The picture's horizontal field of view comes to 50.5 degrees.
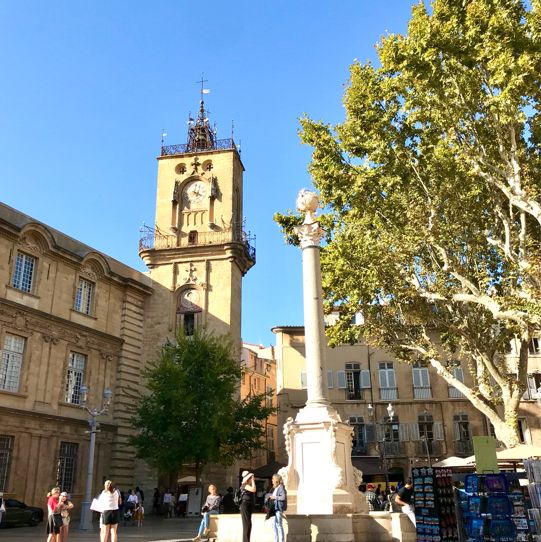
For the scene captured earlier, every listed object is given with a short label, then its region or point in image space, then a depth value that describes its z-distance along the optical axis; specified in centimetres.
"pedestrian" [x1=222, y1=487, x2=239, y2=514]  1825
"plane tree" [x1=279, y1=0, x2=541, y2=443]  1445
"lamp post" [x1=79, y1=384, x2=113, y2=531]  1877
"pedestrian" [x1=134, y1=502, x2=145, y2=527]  2191
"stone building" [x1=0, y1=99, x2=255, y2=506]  2258
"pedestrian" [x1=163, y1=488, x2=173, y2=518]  2505
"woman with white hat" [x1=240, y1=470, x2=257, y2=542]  1029
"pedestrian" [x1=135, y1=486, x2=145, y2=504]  2356
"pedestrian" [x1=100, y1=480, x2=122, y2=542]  1142
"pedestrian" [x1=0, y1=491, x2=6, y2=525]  1646
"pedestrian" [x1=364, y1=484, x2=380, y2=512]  2077
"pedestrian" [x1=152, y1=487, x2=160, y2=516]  2702
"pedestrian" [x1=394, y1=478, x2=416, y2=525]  1314
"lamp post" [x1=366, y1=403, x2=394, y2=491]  2797
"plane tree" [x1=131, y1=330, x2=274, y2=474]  2345
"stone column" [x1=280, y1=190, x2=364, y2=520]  1140
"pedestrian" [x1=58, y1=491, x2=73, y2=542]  1193
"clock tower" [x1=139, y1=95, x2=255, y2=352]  3039
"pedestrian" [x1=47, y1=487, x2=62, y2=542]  1170
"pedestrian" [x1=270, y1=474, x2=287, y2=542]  1002
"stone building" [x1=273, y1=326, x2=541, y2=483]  3219
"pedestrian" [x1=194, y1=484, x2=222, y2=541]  1317
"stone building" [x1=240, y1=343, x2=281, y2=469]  4628
